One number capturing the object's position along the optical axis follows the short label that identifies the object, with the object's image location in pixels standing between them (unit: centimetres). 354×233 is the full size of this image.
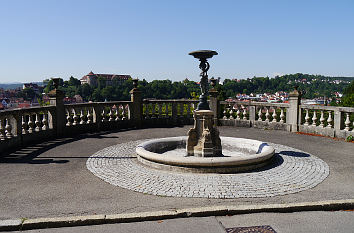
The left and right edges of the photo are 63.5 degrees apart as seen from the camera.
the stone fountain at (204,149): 663
